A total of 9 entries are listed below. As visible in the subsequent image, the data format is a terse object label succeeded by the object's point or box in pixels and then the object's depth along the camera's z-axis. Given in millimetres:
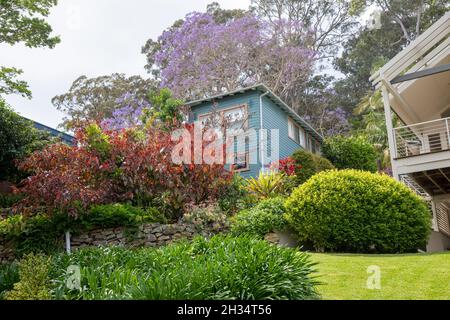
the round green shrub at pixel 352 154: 20609
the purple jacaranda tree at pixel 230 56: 26422
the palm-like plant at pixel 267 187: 12484
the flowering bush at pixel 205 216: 9766
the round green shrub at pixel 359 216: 9391
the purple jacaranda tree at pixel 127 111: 24062
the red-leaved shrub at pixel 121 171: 8875
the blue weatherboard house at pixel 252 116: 17623
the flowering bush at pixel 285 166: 14775
